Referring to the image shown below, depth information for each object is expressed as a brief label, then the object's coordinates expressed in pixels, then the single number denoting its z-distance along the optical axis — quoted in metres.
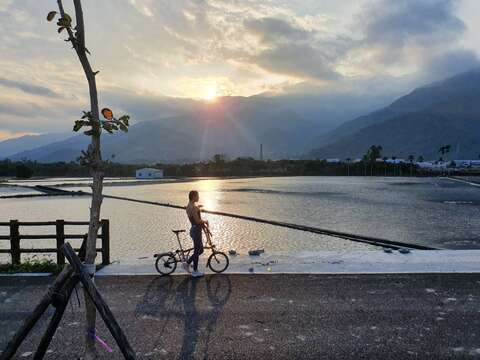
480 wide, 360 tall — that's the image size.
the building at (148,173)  126.31
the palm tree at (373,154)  189.50
